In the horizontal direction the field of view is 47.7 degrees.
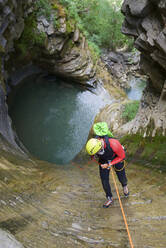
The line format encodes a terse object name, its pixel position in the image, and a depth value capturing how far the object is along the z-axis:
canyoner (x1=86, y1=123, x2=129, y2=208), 3.42
